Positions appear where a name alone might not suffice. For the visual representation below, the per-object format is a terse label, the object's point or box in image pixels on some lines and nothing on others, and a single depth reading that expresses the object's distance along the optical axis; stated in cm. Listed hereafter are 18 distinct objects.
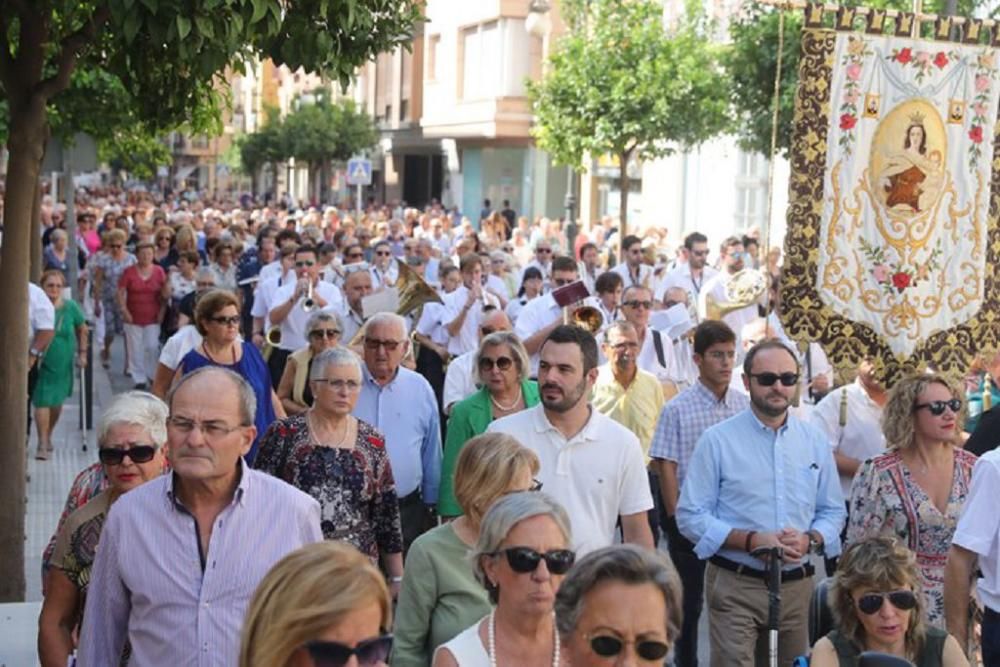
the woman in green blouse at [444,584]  877
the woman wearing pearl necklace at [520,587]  746
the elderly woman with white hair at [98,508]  876
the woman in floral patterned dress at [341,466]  1112
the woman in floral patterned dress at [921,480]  1165
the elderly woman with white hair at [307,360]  1614
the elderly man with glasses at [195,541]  776
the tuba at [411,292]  2151
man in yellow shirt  1560
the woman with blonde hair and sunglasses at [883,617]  940
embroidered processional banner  1509
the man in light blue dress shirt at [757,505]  1179
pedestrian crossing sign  4930
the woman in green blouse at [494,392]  1309
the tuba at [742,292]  2280
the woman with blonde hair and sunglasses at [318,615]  519
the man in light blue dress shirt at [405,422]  1374
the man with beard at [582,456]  1090
